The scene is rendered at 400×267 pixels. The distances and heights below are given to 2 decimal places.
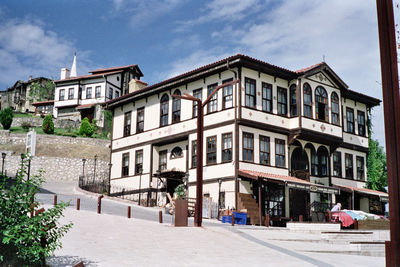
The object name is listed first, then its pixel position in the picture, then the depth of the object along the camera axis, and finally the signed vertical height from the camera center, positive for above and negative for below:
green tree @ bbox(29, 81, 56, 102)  79.69 +19.38
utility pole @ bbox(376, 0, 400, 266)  6.36 +1.38
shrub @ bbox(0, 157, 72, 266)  8.85 -0.39
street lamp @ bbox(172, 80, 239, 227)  19.89 +1.83
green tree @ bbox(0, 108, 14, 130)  57.00 +10.50
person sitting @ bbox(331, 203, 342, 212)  28.04 +0.26
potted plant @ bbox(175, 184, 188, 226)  20.00 -0.11
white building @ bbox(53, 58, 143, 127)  63.22 +15.80
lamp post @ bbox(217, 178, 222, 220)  28.17 +1.36
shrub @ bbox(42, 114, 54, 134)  54.87 +9.24
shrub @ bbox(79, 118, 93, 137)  56.03 +9.17
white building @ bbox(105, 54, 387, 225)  28.84 +4.84
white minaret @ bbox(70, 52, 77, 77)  85.06 +24.19
